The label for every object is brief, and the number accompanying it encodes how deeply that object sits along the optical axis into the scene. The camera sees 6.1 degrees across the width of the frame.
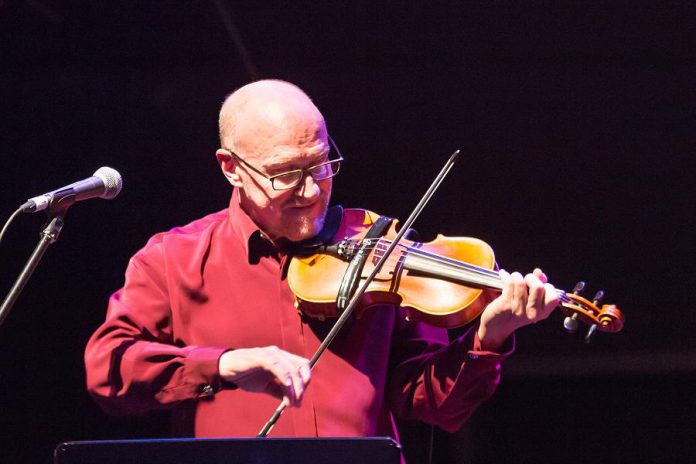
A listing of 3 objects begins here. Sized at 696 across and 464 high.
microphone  10.62
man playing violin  10.78
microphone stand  10.60
